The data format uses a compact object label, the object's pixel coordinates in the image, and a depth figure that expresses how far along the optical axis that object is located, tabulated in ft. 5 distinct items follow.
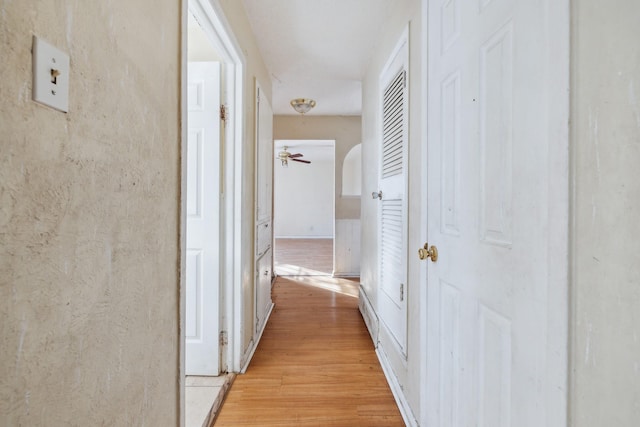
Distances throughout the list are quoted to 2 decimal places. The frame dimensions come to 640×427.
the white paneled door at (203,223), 6.36
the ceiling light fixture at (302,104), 12.64
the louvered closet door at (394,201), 5.73
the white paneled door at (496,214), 2.07
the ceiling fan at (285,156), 19.36
